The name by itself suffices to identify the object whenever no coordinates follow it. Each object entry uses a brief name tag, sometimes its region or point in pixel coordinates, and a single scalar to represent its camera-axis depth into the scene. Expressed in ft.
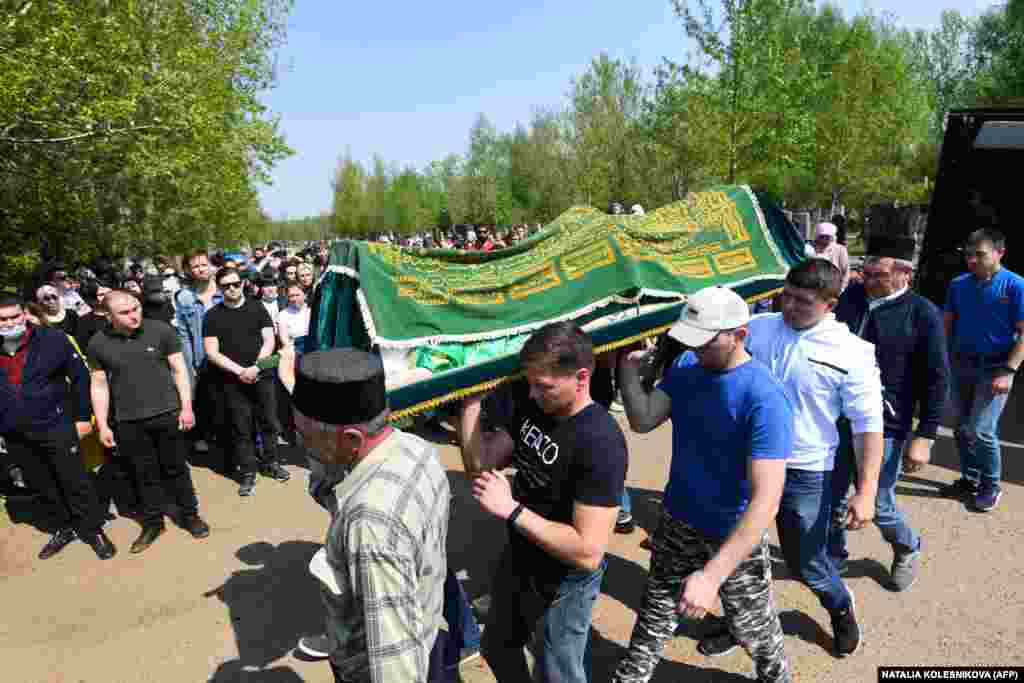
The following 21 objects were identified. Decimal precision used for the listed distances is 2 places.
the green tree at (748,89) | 46.06
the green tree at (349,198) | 173.68
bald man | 14.65
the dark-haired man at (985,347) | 14.39
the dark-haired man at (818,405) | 9.29
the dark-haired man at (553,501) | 6.95
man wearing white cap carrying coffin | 7.53
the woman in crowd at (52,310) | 18.93
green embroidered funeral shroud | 12.32
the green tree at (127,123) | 26.89
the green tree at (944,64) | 114.73
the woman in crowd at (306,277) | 21.61
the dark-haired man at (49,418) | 14.28
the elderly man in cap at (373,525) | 4.99
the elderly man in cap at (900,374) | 11.35
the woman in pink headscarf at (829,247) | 25.31
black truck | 22.39
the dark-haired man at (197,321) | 20.62
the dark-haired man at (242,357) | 17.89
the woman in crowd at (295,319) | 19.72
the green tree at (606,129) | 70.85
